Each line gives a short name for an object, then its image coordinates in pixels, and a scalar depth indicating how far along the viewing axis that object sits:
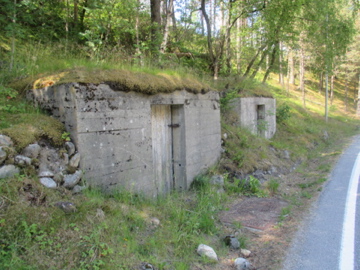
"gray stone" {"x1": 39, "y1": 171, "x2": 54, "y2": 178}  3.74
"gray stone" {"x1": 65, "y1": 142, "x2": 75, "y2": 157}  4.24
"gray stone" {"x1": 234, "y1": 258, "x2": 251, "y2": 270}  3.64
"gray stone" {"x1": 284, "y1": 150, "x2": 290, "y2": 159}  10.10
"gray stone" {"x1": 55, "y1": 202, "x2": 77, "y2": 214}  3.40
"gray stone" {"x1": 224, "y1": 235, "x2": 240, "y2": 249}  4.16
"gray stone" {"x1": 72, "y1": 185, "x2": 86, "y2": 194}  4.05
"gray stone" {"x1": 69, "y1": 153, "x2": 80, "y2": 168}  4.17
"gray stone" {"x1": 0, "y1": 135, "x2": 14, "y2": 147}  3.53
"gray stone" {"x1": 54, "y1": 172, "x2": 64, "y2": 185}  3.89
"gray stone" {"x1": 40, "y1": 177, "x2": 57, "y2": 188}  3.68
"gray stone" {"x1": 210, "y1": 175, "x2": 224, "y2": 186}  6.78
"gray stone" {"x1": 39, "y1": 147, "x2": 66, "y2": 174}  3.89
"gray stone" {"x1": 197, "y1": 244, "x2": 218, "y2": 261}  3.77
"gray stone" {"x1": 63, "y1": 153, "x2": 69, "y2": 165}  4.12
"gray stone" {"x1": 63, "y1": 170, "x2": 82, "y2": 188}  4.00
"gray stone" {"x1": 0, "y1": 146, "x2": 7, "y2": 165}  3.36
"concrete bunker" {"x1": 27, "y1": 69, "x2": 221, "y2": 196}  4.43
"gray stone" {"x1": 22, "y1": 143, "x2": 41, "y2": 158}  3.76
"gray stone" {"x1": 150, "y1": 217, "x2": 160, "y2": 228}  4.24
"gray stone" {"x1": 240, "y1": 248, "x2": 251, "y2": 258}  3.99
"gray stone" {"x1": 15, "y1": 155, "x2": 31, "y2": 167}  3.55
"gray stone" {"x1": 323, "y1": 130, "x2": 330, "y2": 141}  15.96
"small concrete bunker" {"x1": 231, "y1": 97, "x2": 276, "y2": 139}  10.32
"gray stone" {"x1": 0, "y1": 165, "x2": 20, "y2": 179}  3.33
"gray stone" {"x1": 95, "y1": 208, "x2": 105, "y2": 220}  3.66
